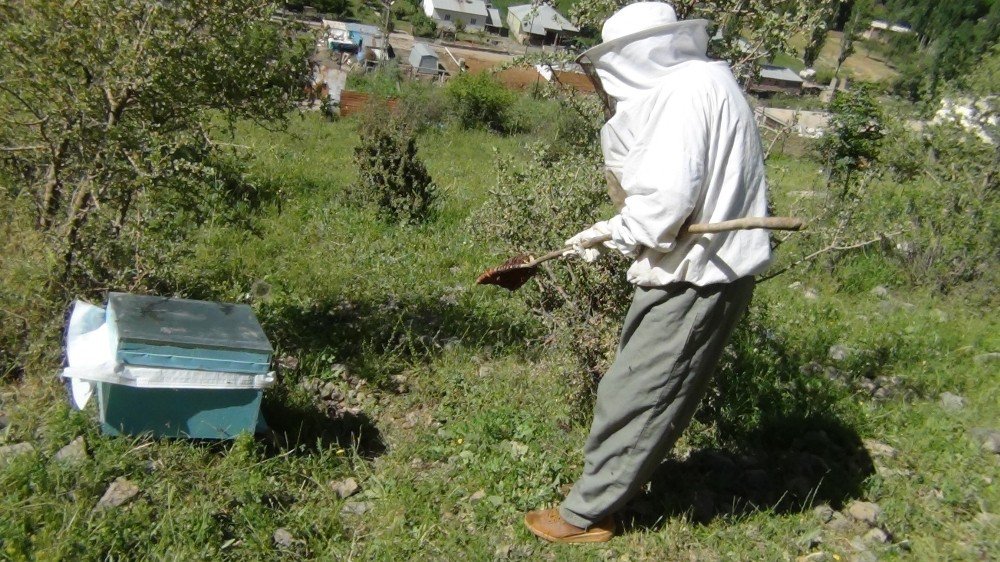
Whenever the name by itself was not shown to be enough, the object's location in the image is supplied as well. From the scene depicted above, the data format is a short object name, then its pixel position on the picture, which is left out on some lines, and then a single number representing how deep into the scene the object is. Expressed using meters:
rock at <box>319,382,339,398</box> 3.96
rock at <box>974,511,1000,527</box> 3.37
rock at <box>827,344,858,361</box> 4.90
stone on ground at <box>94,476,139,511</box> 2.80
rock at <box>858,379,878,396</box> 4.51
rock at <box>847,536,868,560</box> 3.16
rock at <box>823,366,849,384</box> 4.56
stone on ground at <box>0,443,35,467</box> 2.92
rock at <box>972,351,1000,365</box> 5.12
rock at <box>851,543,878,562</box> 3.11
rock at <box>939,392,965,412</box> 4.45
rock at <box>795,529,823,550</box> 3.14
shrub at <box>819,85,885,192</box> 8.04
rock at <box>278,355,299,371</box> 3.99
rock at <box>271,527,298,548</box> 2.85
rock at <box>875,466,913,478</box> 3.71
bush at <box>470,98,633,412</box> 3.62
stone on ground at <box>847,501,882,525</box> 3.34
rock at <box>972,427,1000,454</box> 3.98
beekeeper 2.41
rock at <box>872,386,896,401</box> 4.48
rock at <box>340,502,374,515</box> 3.14
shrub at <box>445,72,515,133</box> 15.80
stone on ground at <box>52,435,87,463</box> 2.93
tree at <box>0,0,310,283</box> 3.30
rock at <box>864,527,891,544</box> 3.21
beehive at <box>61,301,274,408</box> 2.75
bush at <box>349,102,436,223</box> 6.89
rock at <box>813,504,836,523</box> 3.31
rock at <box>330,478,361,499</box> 3.22
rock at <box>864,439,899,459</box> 3.90
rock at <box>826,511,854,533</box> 3.29
